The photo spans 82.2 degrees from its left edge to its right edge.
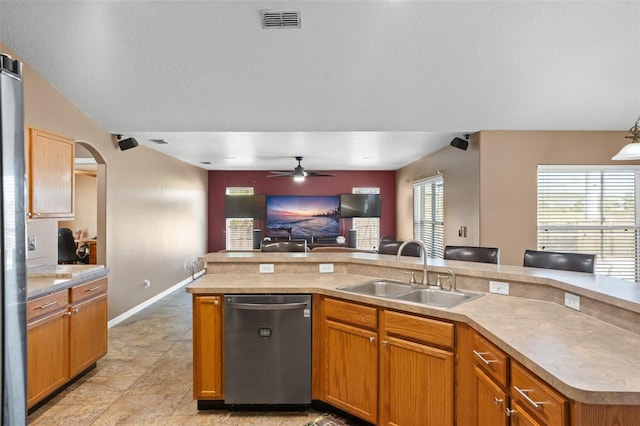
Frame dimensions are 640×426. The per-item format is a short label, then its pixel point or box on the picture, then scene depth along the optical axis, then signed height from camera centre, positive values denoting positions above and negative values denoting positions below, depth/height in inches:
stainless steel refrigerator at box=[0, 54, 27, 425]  37.1 -3.2
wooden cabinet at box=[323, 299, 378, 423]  89.7 -37.3
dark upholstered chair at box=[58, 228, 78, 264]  238.8 -22.6
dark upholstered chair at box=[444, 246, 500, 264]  121.5 -14.4
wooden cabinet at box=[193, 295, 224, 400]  101.3 -37.2
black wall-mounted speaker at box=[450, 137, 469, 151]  178.7 +33.9
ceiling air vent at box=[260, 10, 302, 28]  103.5 +56.1
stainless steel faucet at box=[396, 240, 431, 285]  98.0 -16.8
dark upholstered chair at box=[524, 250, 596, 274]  104.1 -14.5
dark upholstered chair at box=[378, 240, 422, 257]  146.6 -14.5
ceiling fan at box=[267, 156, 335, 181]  256.5 +27.4
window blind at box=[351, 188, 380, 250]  354.3 -18.1
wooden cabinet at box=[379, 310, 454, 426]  76.2 -34.8
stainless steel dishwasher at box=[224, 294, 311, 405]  100.2 -36.1
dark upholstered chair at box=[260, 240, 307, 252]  166.1 -15.8
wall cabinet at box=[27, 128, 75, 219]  114.3 +12.6
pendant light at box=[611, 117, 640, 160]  108.3 +18.9
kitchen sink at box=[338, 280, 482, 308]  92.6 -21.8
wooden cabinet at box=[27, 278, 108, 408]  100.3 -38.0
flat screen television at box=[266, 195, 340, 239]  348.2 -3.4
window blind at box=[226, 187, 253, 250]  353.1 -17.0
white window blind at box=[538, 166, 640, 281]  174.6 +0.6
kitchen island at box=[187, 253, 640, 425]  45.5 -20.7
